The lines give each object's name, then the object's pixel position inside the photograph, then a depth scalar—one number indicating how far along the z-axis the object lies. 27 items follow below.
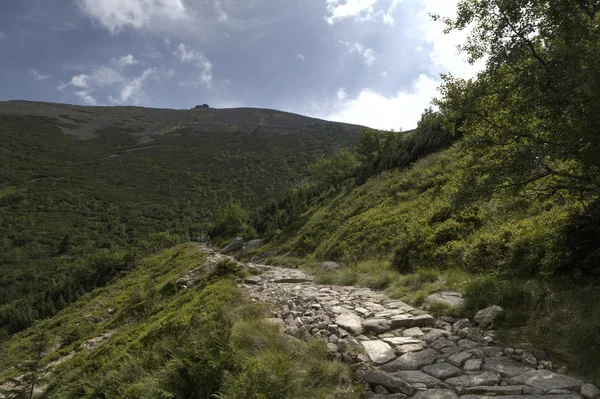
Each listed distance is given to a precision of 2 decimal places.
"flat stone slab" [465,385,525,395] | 4.00
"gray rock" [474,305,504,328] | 5.92
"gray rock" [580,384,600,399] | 3.74
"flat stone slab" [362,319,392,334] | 6.54
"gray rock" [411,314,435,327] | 6.60
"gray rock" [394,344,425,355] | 5.57
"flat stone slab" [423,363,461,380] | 4.64
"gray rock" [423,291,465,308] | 7.07
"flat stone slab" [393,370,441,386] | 4.49
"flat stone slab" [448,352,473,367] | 4.92
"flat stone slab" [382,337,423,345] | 5.90
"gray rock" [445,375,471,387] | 4.32
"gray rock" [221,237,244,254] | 43.67
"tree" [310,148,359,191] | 43.86
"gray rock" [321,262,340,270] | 16.39
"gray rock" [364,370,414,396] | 4.38
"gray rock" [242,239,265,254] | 39.02
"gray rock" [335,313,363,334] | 6.61
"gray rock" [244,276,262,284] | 13.84
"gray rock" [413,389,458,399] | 4.11
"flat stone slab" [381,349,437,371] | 5.02
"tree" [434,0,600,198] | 5.46
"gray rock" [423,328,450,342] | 5.90
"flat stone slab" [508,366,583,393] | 3.99
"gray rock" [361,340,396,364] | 5.32
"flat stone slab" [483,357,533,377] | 4.47
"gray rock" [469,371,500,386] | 4.28
